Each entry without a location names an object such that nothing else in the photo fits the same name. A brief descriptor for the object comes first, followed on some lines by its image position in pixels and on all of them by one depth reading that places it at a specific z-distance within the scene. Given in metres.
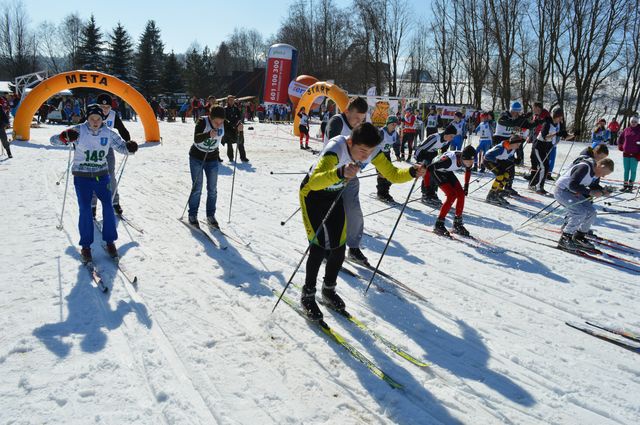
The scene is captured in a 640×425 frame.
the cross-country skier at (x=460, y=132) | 12.59
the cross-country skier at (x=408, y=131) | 14.93
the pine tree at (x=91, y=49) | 42.69
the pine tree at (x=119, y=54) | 41.81
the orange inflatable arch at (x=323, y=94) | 19.56
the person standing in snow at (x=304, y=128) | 17.67
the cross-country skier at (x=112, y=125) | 6.11
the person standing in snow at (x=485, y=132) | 12.17
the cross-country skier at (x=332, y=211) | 3.31
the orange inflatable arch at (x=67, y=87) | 14.51
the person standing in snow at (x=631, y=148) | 10.84
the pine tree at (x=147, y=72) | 44.19
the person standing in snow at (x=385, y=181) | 8.71
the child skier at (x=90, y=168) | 4.53
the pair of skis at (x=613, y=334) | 3.63
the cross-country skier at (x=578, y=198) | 6.00
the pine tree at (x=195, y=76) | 53.94
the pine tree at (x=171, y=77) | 45.25
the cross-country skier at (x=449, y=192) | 6.14
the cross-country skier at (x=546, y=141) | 10.25
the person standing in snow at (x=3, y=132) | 11.28
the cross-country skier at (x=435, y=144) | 7.82
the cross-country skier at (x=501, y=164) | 8.50
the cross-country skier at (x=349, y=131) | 4.68
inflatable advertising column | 33.03
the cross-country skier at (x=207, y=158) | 5.86
